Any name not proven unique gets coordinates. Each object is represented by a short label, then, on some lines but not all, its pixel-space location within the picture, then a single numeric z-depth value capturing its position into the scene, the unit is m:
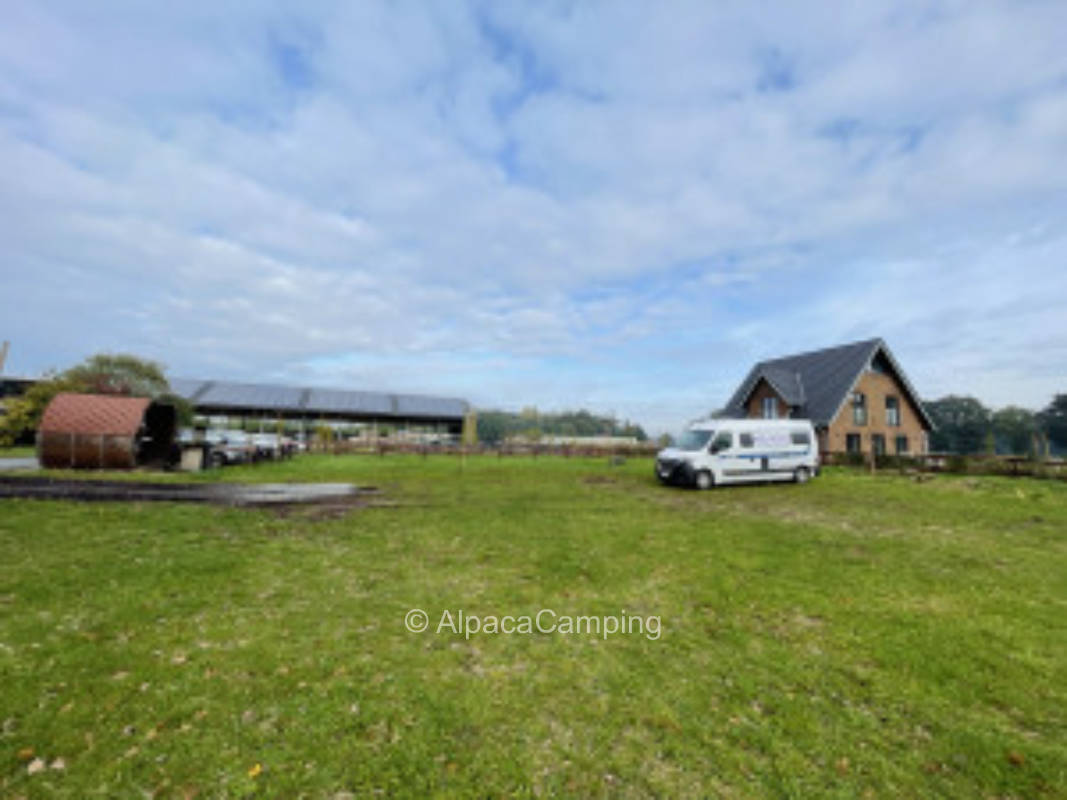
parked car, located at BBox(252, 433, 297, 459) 27.36
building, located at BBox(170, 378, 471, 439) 49.16
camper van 17.39
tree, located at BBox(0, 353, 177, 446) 33.78
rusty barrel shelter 17.78
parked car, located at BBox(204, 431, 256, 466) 24.45
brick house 30.50
